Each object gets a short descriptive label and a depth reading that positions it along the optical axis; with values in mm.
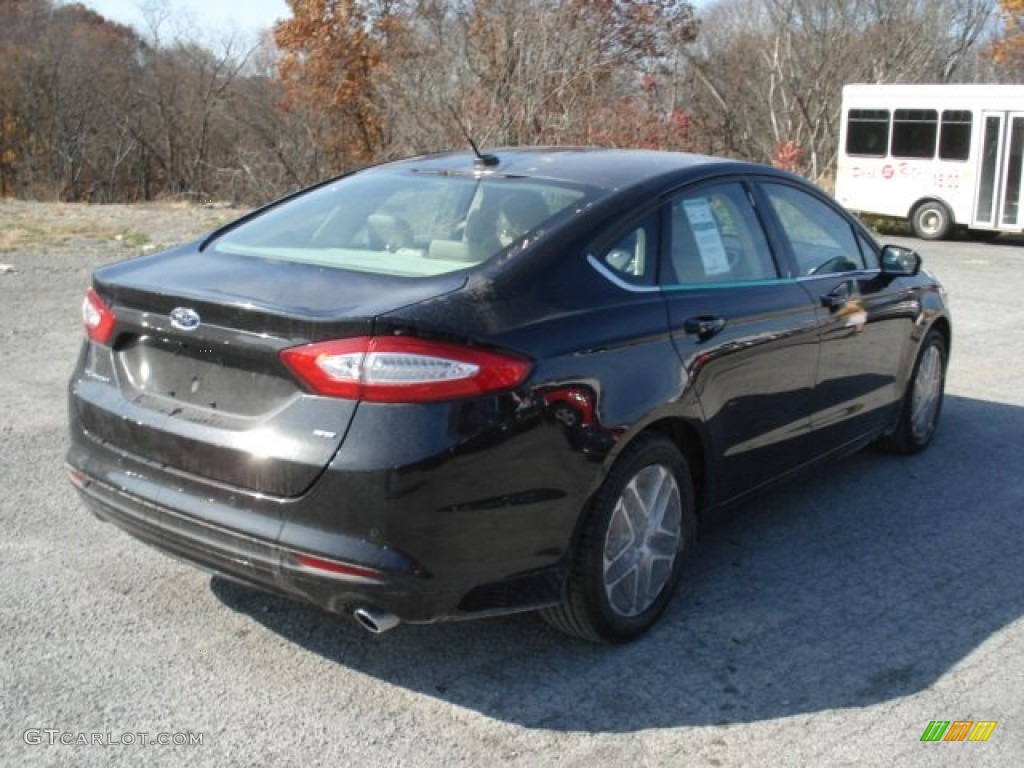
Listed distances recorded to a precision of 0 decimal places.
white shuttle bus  18984
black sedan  3170
